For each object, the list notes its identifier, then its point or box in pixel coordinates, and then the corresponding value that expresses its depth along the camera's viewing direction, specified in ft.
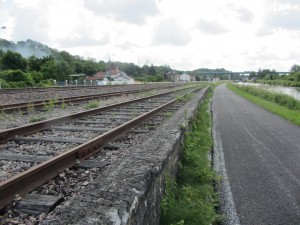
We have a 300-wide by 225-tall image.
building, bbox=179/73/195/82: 556.43
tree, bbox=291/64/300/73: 549.13
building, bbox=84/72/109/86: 296.10
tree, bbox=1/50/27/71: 176.55
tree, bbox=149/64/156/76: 422.74
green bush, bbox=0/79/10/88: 109.45
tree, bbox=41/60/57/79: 195.52
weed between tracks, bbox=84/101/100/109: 37.58
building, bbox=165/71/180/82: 442.09
